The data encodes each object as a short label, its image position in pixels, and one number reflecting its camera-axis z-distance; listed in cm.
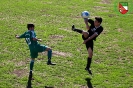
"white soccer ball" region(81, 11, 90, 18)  2114
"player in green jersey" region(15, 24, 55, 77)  1839
